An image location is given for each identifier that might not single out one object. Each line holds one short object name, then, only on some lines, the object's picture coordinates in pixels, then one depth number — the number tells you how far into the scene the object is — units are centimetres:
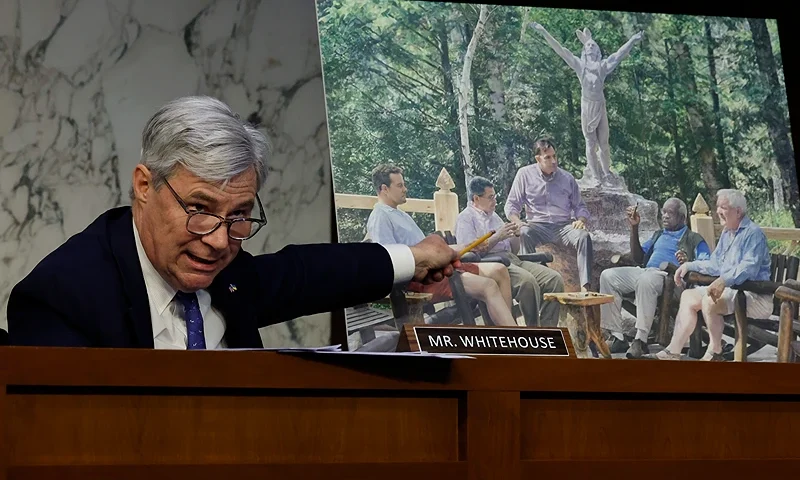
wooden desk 339
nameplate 377
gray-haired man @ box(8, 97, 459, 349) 371
